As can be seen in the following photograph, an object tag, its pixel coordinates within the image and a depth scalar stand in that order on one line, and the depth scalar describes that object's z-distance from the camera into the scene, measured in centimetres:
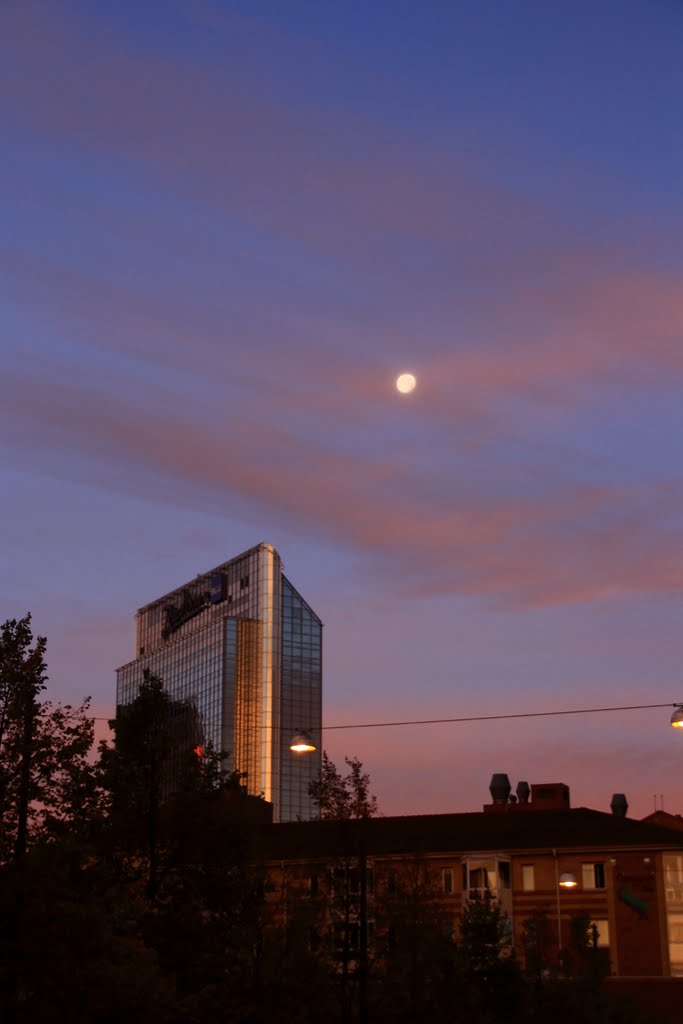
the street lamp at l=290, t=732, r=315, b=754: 4182
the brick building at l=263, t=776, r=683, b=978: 9294
